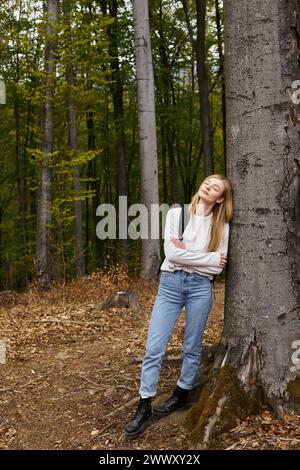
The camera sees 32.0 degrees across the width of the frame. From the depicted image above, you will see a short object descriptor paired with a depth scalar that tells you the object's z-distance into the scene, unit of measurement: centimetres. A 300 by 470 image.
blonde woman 414
